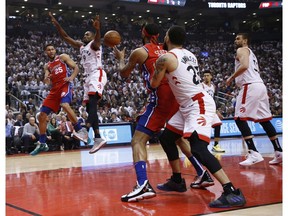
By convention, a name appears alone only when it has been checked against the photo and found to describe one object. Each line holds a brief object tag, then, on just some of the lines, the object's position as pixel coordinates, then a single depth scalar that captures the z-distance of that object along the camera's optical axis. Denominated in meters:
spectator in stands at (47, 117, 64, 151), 11.30
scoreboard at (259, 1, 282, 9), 32.47
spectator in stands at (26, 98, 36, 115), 14.19
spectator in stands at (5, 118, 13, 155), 10.56
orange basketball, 5.07
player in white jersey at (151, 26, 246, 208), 3.65
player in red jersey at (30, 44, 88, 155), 6.77
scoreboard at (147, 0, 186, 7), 29.31
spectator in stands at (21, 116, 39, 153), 10.62
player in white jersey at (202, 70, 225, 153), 8.47
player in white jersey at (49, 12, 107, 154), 6.34
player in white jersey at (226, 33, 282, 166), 6.32
